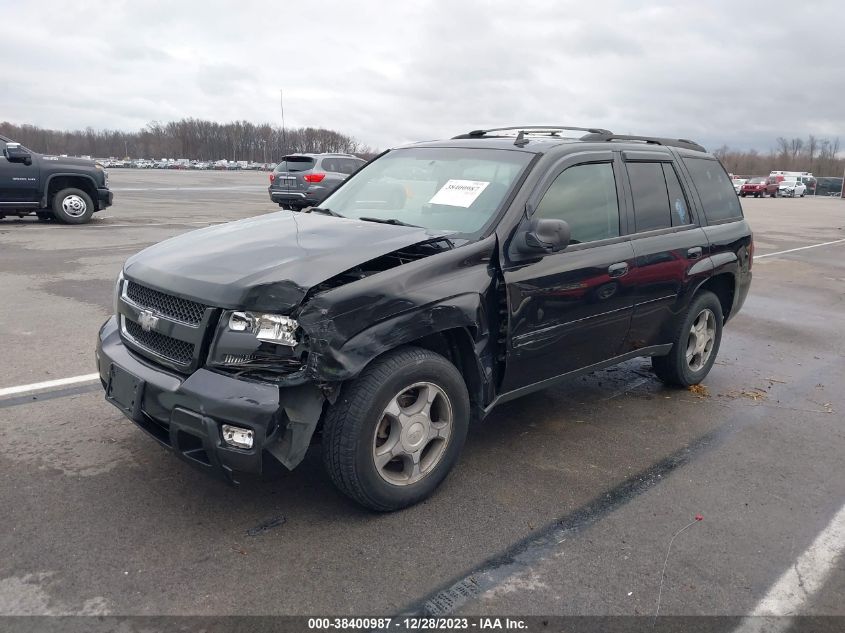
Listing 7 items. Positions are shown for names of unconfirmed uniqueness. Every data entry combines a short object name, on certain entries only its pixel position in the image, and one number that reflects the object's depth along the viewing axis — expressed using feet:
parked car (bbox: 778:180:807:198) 189.47
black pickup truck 43.34
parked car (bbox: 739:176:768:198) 177.47
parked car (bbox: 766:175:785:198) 182.80
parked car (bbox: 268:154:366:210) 60.59
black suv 9.61
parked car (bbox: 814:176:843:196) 220.02
